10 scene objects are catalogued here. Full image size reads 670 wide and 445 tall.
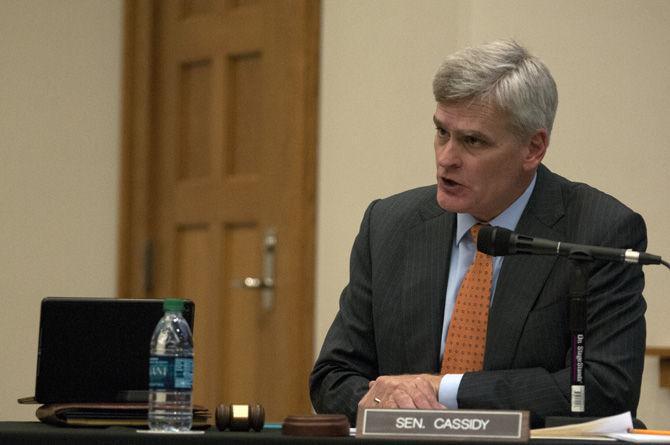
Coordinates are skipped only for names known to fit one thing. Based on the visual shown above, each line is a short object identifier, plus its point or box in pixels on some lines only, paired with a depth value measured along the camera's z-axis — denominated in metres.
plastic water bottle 7.79
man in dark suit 8.25
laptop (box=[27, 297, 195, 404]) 7.97
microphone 7.81
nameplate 7.60
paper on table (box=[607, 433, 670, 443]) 7.65
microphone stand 7.83
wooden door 11.85
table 7.59
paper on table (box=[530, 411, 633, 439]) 7.69
